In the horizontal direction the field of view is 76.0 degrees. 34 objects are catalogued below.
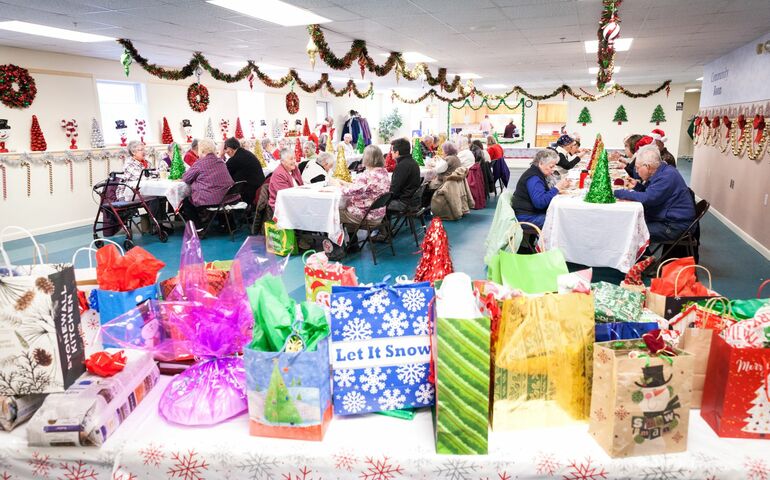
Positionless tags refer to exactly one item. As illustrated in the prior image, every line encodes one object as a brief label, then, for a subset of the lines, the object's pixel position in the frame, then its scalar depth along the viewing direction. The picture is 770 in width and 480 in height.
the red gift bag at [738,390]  1.18
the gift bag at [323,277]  1.94
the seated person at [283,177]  5.70
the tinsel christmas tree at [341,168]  6.19
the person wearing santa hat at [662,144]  6.42
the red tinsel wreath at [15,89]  6.88
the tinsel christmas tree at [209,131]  10.57
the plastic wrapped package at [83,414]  1.26
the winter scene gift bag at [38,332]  1.29
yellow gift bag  1.25
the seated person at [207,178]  6.31
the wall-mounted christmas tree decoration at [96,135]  8.12
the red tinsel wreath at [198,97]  9.44
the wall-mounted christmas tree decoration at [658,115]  17.09
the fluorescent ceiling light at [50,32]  5.60
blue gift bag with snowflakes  1.27
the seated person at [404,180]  5.80
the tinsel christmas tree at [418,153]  8.63
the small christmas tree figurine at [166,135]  9.52
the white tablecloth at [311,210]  5.21
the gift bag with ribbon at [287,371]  1.22
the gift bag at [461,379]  1.17
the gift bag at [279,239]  5.59
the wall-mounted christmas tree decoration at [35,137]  7.28
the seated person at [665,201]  4.30
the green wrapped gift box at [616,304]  1.51
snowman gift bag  1.13
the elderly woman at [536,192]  4.52
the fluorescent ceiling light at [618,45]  7.41
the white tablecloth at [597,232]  4.20
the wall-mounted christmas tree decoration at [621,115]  17.62
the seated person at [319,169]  6.62
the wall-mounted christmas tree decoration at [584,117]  17.75
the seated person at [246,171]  6.72
